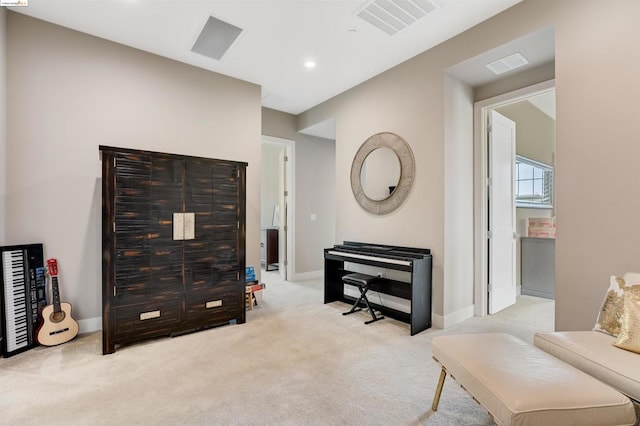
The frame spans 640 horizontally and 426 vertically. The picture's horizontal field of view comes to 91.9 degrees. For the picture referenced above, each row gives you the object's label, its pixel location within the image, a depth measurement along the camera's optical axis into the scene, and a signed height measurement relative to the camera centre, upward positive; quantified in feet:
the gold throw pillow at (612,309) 5.94 -1.92
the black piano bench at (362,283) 11.43 -2.63
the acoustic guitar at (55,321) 8.96 -3.21
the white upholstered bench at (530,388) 4.00 -2.47
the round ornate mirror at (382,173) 12.00 +1.65
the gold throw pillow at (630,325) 5.26 -1.97
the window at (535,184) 16.84 +1.56
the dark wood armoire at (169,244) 8.73 -0.95
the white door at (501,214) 12.23 -0.07
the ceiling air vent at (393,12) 8.55 +5.78
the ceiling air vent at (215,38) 9.71 +5.87
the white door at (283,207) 18.62 +0.33
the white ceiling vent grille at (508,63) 9.84 +4.93
